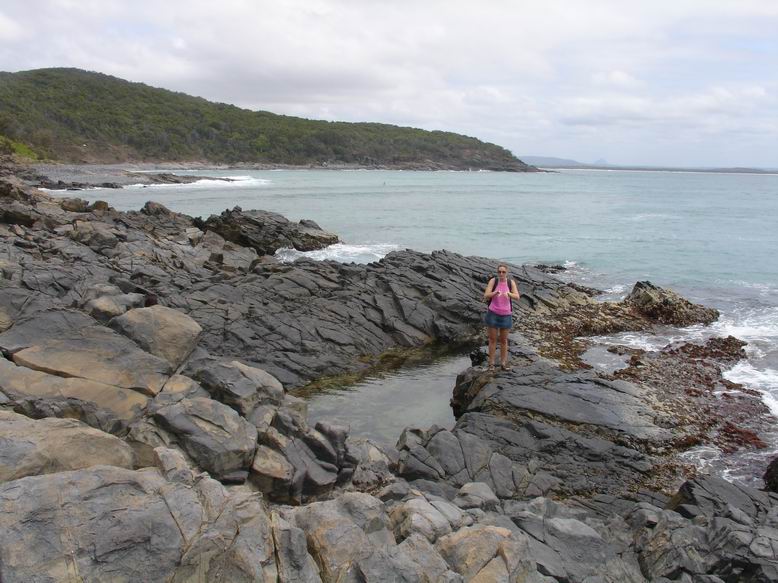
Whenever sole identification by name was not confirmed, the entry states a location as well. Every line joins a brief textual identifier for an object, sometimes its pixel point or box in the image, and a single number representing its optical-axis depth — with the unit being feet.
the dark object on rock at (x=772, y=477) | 38.14
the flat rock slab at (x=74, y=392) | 30.94
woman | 50.52
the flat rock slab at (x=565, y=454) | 39.09
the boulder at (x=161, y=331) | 38.73
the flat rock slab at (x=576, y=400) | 45.03
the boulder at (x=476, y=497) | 31.83
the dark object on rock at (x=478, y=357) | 58.23
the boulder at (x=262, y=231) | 125.90
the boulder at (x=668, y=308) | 78.12
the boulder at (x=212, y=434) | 29.66
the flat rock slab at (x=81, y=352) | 34.24
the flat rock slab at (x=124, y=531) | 18.78
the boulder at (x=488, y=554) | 23.62
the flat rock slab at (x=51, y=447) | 22.24
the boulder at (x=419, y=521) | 25.88
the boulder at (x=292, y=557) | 21.44
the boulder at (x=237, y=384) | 35.24
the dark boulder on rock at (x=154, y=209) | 134.61
